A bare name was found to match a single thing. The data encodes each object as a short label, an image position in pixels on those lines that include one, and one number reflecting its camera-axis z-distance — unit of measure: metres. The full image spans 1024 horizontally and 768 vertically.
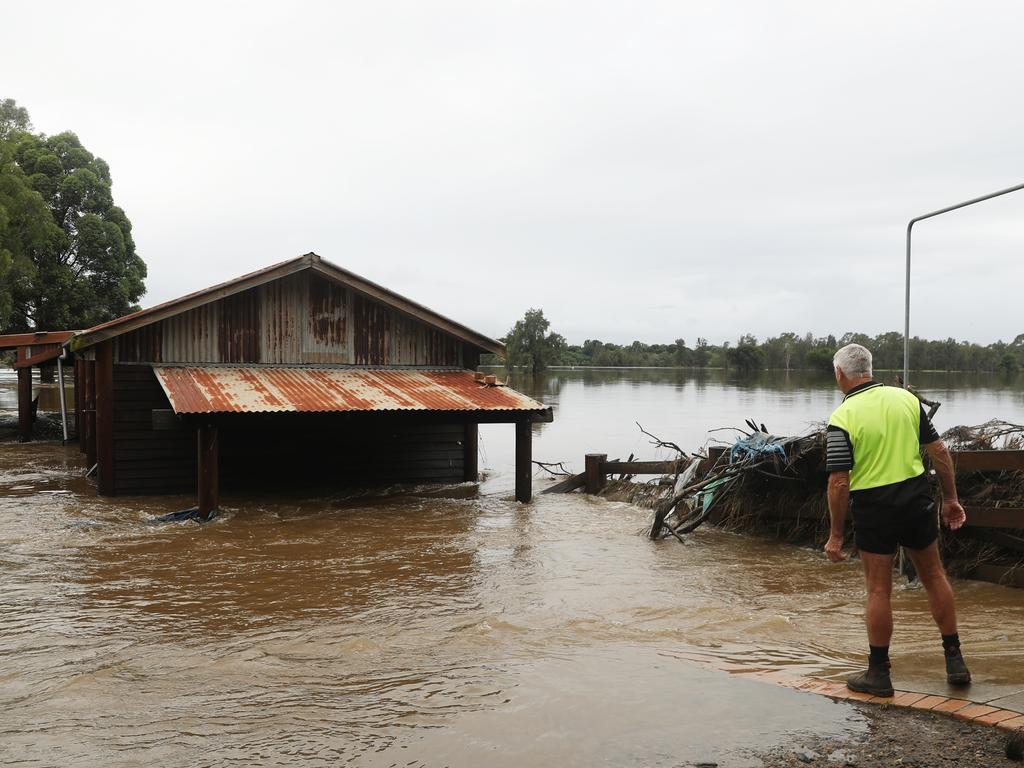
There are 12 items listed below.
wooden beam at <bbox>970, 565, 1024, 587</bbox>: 7.90
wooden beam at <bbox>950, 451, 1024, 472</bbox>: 7.95
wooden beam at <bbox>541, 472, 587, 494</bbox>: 15.95
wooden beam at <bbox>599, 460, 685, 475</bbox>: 13.53
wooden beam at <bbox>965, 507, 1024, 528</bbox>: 7.80
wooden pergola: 19.56
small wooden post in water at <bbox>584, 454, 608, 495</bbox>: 15.88
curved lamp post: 7.61
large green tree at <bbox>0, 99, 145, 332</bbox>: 38.41
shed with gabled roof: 13.10
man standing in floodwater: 4.70
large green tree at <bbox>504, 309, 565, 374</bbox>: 102.69
